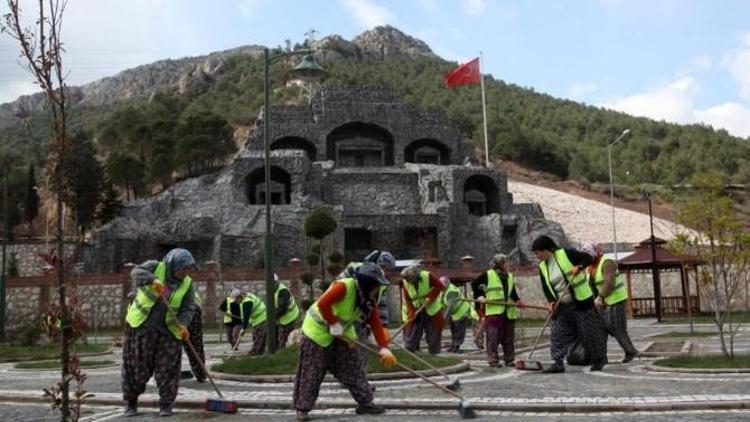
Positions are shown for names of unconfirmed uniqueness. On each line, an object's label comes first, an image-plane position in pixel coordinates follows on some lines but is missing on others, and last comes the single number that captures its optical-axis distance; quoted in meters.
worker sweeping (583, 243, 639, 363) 11.22
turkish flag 46.16
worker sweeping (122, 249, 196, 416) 7.84
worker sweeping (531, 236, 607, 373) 10.55
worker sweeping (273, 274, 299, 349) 13.66
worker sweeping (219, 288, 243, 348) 14.62
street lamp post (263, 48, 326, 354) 12.80
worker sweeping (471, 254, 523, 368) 11.58
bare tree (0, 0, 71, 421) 4.62
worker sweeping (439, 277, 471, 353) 15.00
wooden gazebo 25.97
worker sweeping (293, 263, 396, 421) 7.09
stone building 37.03
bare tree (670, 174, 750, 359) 11.28
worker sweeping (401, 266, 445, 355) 12.68
